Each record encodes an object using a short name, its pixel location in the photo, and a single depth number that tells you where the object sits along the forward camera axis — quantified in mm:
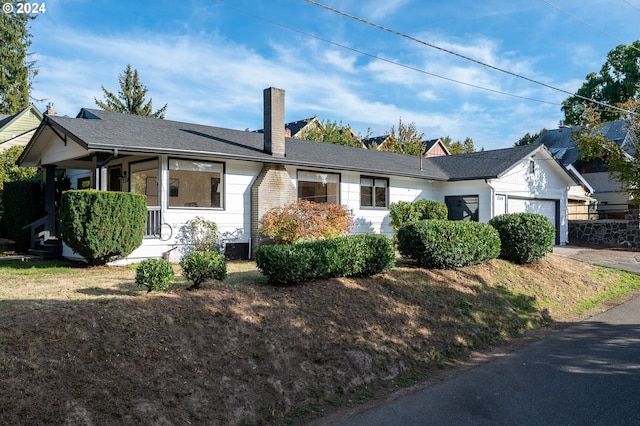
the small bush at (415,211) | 17953
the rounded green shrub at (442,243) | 10344
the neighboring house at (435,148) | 46947
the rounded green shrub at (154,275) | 6973
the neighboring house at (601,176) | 30705
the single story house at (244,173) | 12602
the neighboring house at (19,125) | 25259
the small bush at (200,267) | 7359
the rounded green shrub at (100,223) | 9945
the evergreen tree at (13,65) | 38469
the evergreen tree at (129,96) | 36375
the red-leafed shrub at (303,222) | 13039
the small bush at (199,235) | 13047
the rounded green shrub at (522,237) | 12289
